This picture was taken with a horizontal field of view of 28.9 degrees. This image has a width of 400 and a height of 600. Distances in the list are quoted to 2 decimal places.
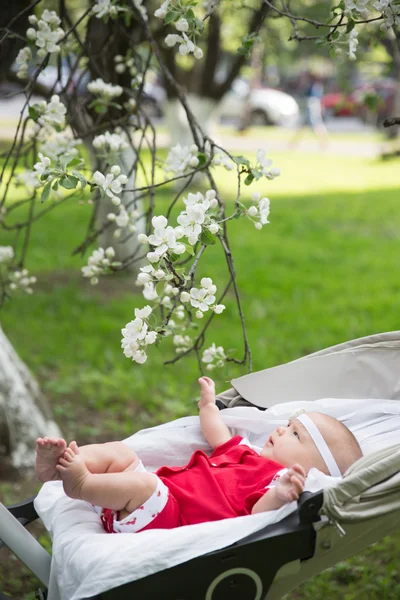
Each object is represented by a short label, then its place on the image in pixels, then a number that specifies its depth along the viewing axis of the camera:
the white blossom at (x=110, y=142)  2.96
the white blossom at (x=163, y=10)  2.35
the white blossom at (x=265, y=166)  2.61
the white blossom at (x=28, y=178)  3.48
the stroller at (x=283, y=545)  1.86
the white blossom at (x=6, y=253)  3.57
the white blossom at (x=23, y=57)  2.89
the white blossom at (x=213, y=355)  2.85
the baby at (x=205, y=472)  2.12
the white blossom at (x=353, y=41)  2.47
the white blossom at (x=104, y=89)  3.24
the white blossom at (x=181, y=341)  2.91
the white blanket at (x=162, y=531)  1.86
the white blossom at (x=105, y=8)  2.69
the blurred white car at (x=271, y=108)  22.70
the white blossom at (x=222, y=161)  2.98
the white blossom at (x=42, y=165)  2.15
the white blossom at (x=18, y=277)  3.37
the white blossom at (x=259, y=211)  2.36
